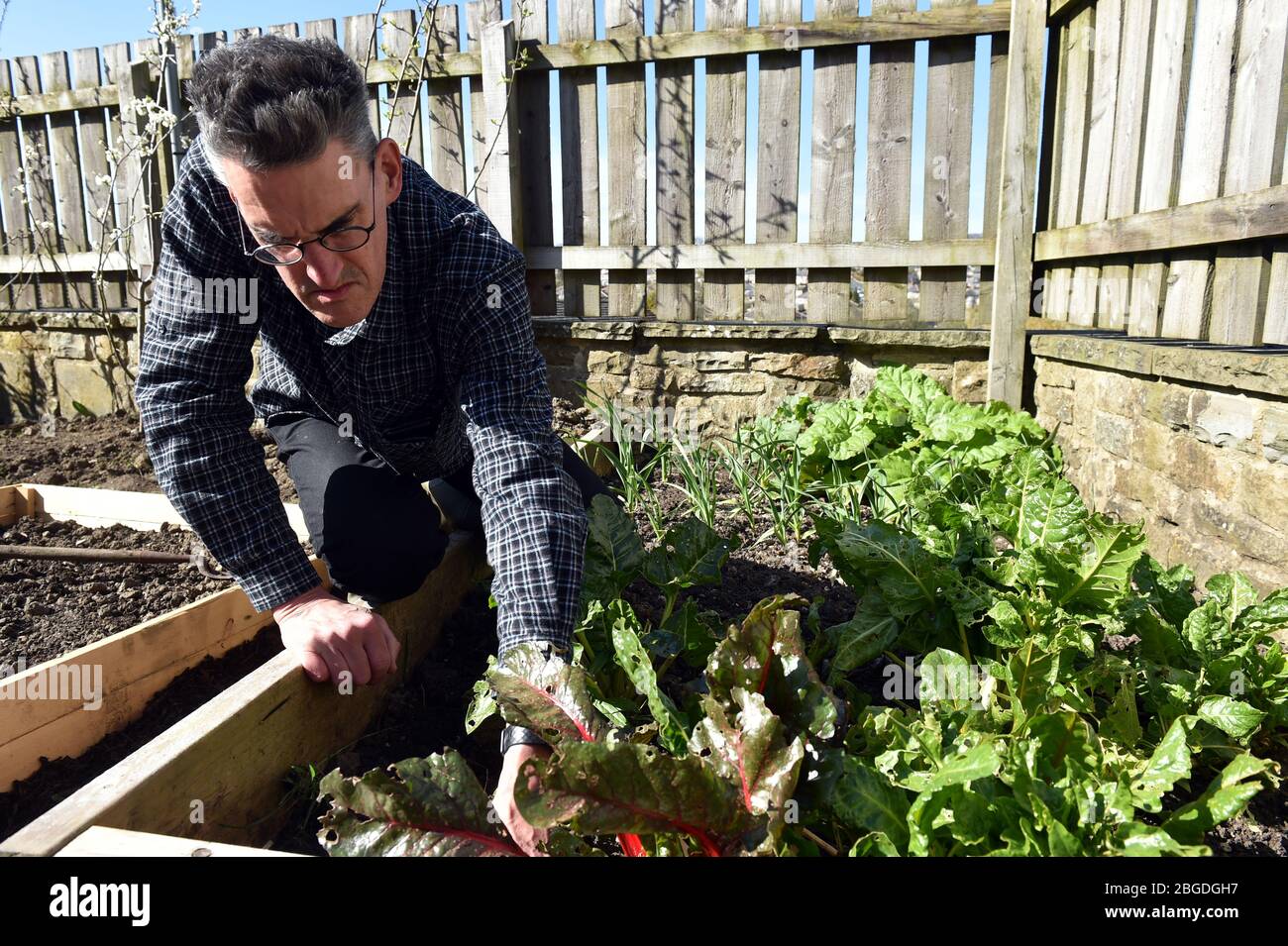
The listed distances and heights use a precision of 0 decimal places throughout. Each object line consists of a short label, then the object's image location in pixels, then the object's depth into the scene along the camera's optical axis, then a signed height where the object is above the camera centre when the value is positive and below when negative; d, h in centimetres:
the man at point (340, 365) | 153 -13
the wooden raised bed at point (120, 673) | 153 -77
